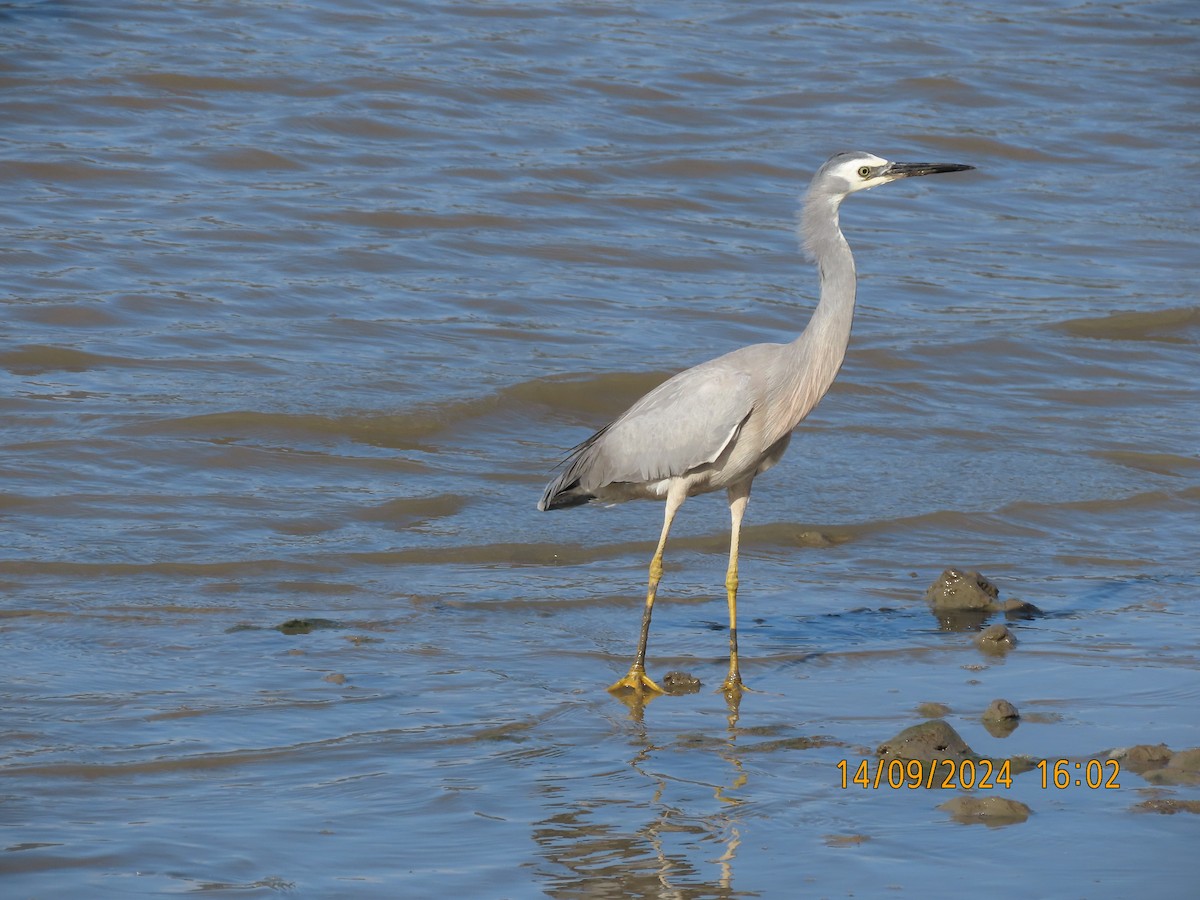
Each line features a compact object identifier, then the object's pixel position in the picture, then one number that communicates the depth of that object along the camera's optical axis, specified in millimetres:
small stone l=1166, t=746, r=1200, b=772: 10898
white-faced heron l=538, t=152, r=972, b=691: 13953
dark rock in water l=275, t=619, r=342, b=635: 14242
